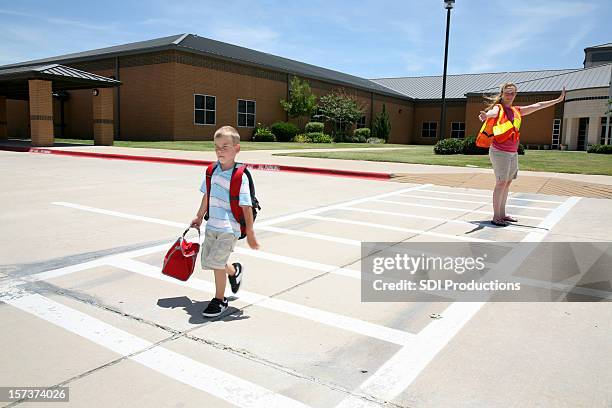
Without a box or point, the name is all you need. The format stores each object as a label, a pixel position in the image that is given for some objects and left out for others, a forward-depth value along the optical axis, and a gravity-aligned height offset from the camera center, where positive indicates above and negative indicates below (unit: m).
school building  25.27 +2.85
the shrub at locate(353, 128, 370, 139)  40.59 +0.99
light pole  27.49 +7.20
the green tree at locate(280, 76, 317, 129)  36.38 +3.18
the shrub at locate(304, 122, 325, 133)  36.84 +1.25
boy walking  3.38 -0.53
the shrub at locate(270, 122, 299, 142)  34.48 +0.88
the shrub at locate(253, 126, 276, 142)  33.38 +0.46
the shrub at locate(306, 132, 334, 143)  35.64 +0.51
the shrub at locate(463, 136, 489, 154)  22.91 -0.01
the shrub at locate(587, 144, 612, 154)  28.54 +0.11
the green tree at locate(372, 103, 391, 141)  45.88 +1.72
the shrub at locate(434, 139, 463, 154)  23.23 +0.02
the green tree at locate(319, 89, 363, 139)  39.66 +2.79
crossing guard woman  6.69 +0.15
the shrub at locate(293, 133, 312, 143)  35.22 +0.35
